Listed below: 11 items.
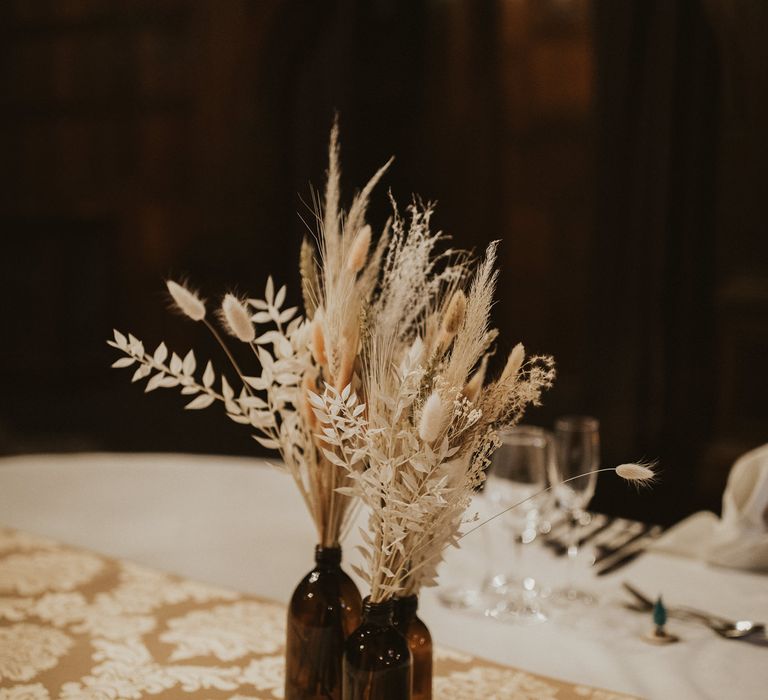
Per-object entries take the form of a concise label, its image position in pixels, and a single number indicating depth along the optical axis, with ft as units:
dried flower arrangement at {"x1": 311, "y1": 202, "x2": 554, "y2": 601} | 2.37
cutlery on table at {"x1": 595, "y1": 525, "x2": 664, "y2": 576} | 4.40
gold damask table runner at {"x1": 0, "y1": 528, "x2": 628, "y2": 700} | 3.22
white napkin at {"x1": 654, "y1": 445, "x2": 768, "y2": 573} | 4.35
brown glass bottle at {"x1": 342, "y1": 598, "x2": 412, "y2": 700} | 2.45
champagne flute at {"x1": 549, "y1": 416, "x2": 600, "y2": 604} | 4.03
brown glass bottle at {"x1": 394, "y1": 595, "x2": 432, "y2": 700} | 2.68
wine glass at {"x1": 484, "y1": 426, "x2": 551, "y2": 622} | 3.81
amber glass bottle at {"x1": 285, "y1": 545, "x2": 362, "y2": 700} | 2.77
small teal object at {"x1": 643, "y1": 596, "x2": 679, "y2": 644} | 3.63
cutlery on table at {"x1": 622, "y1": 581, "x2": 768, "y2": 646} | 3.65
